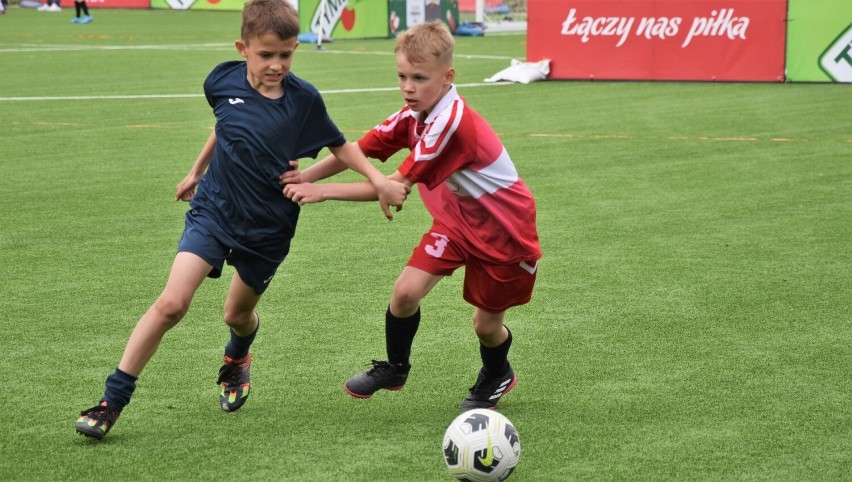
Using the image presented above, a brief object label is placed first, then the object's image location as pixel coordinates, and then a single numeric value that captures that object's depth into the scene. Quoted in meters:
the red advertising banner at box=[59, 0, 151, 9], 45.03
